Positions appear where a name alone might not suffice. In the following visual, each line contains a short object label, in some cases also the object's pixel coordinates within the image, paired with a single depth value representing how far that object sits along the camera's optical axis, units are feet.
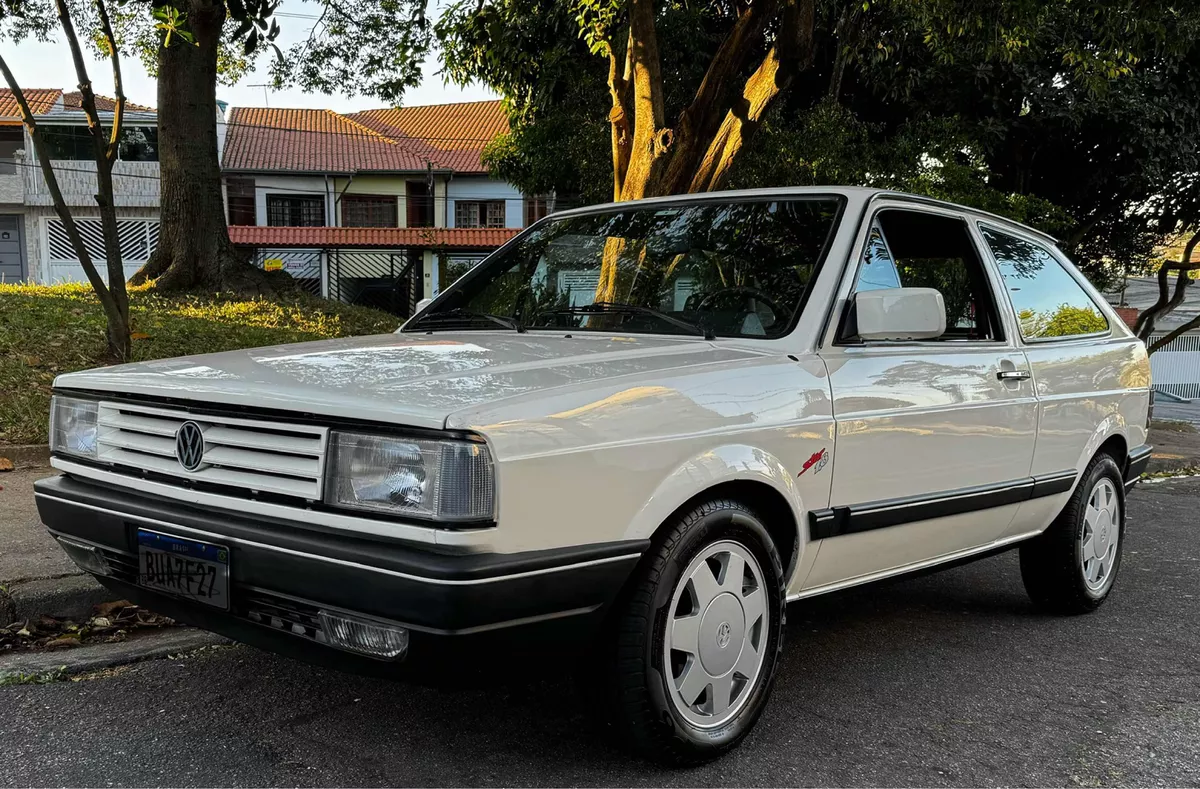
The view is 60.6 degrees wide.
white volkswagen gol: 7.30
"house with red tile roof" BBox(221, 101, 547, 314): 117.91
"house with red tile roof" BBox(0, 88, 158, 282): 111.14
